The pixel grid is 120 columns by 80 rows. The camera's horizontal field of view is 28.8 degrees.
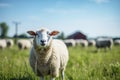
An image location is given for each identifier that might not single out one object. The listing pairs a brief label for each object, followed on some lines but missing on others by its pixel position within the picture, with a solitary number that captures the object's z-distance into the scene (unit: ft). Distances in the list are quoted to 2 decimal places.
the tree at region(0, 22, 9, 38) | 271.49
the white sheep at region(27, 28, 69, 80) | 16.46
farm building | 192.13
